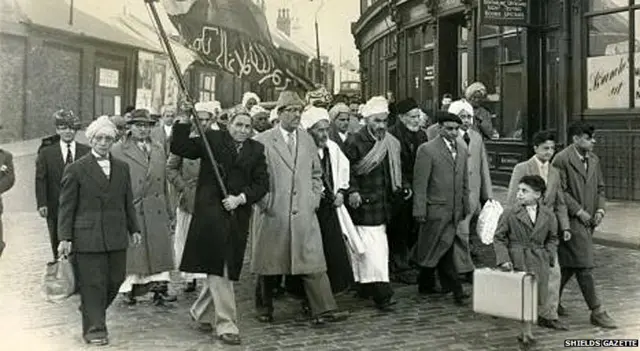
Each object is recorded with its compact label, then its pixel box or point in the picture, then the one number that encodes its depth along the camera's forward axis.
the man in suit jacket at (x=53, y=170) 6.63
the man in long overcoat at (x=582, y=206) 5.60
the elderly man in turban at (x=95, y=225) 5.10
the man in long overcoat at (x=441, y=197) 6.47
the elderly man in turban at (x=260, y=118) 8.35
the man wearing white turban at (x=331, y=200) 6.04
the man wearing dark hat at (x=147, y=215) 6.44
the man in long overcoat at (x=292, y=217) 5.70
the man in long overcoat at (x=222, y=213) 5.29
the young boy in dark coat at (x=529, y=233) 5.26
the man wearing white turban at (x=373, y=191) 6.25
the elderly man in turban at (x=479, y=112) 7.98
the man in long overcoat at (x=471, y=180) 6.50
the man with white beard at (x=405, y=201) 7.20
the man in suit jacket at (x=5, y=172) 5.63
